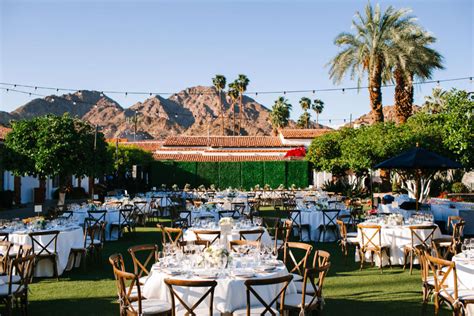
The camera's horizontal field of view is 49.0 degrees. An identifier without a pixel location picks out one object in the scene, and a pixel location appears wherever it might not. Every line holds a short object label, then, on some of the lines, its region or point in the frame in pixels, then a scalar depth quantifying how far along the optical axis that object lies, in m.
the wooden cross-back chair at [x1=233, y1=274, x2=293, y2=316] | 4.79
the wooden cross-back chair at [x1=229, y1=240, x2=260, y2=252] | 7.30
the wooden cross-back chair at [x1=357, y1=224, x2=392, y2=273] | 9.64
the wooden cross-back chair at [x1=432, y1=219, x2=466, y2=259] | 7.77
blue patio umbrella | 12.81
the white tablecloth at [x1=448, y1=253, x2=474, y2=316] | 6.04
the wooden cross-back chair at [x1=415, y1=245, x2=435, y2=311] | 6.57
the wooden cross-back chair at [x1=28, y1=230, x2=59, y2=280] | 8.95
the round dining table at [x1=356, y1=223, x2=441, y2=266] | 9.87
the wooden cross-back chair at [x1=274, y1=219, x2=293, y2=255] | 9.60
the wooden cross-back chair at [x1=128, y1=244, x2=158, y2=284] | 6.42
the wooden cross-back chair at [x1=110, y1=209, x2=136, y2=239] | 13.99
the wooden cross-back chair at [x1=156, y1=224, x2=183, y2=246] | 9.09
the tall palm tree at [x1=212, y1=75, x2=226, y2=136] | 62.74
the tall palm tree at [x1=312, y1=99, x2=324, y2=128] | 74.75
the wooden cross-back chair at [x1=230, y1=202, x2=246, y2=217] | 14.72
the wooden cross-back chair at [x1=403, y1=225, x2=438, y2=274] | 9.33
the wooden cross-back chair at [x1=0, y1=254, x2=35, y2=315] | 6.20
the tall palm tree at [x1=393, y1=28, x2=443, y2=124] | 22.27
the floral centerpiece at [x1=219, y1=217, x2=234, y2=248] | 8.80
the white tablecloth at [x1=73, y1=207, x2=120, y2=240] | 13.74
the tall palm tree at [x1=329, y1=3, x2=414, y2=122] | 22.55
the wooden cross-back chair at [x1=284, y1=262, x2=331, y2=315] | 5.34
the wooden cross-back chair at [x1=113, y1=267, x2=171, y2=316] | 5.23
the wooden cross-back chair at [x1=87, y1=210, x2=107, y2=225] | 12.92
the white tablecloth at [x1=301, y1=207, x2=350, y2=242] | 13.35
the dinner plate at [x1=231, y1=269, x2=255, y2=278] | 5.40
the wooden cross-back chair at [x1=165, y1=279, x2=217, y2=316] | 4.81
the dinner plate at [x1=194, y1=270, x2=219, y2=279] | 5.40
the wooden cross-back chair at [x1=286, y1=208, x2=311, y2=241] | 13.44
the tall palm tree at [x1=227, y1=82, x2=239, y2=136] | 61.66
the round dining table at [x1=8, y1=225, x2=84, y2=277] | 9.30
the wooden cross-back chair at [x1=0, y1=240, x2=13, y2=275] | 7.36
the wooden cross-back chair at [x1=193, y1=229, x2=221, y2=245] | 9.08
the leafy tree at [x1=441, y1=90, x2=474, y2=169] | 15.23
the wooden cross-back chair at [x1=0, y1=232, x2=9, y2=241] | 9.04
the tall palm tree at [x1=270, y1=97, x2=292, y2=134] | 63.84
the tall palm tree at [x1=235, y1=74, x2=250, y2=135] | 61.38
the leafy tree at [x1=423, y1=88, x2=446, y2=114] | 50.51
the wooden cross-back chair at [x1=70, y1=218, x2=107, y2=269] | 9.77
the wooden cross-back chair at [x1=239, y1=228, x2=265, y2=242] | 9.49
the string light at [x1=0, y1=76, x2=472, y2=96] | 22.38
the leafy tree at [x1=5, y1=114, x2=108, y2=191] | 15.66
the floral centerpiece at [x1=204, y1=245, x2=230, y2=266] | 5.60
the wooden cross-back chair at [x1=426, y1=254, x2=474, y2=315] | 5.71
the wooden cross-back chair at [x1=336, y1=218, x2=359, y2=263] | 10.42
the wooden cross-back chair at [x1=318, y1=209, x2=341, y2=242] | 13.12
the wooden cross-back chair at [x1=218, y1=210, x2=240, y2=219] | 13.23
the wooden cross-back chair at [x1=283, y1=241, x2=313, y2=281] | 6.62
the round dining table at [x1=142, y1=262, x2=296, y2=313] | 5.26
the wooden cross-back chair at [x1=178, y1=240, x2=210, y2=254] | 7.48
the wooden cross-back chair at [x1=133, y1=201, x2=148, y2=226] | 17.11
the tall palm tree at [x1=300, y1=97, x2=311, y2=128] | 72.19
